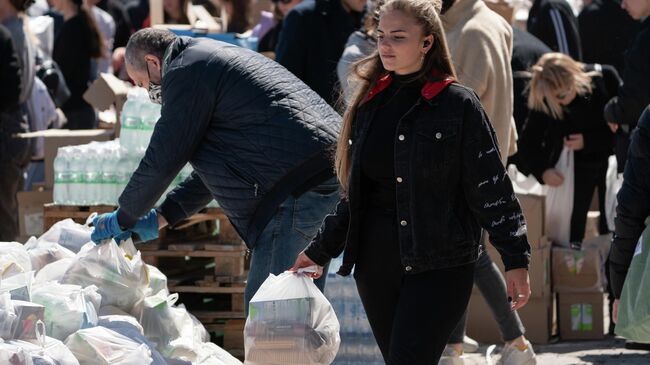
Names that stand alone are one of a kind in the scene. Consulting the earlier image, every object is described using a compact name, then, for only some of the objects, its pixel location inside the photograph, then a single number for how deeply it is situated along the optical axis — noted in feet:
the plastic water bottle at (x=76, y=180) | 39.04
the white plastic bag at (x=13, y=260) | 30.86
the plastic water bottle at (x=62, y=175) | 39.41
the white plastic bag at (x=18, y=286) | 28.66
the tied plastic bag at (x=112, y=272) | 31.42
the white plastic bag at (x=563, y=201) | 45.28
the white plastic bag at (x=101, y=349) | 28.99
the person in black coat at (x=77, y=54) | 60.87
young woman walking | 23.17
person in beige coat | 35.55
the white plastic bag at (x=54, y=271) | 32.39
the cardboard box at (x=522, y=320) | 42.26
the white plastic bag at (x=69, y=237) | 35.25
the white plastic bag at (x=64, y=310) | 29.66
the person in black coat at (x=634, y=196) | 26.04
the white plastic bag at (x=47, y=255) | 33.99
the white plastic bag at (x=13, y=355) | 26.04
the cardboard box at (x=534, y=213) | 42.45
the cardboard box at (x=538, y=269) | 42.33
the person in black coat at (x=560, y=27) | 51.89
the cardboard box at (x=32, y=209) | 43.32
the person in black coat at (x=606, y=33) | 55.40
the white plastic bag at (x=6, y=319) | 27.09
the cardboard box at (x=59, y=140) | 43.78
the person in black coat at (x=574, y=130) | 44.41
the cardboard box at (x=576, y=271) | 43.81
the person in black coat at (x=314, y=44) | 45.65
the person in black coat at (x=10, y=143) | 48.67
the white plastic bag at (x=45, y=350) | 26.95
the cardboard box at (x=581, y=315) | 43.76
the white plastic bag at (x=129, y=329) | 30.18
